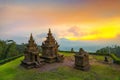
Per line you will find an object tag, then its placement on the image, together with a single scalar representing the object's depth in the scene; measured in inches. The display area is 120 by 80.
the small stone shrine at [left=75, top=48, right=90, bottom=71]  649.7
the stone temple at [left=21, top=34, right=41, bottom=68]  661.9
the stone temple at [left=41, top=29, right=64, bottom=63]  731.6
